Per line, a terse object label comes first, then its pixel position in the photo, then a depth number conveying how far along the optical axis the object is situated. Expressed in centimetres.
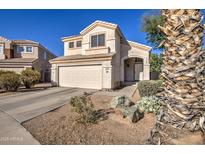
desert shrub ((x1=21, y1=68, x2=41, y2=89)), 1289
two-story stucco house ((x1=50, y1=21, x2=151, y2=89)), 1185
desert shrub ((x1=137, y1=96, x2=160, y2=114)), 506
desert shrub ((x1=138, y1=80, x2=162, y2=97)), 706
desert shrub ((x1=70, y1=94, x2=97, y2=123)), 445
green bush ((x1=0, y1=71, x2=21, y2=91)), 1121
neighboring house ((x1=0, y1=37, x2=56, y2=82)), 1858
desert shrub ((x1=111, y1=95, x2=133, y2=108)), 581
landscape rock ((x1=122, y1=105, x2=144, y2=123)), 455
